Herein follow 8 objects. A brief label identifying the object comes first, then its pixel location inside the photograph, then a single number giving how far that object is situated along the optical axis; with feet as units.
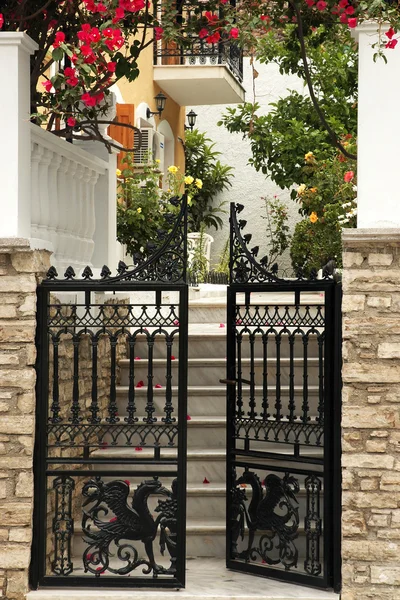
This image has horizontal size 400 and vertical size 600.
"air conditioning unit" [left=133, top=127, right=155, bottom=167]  47.12
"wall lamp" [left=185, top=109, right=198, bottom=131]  53.03
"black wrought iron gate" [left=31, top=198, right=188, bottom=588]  19.29
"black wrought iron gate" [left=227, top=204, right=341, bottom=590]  19.26
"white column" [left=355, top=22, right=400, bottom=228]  18.19
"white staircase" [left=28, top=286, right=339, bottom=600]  18.93
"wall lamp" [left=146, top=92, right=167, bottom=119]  47.78
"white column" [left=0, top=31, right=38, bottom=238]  18.84
